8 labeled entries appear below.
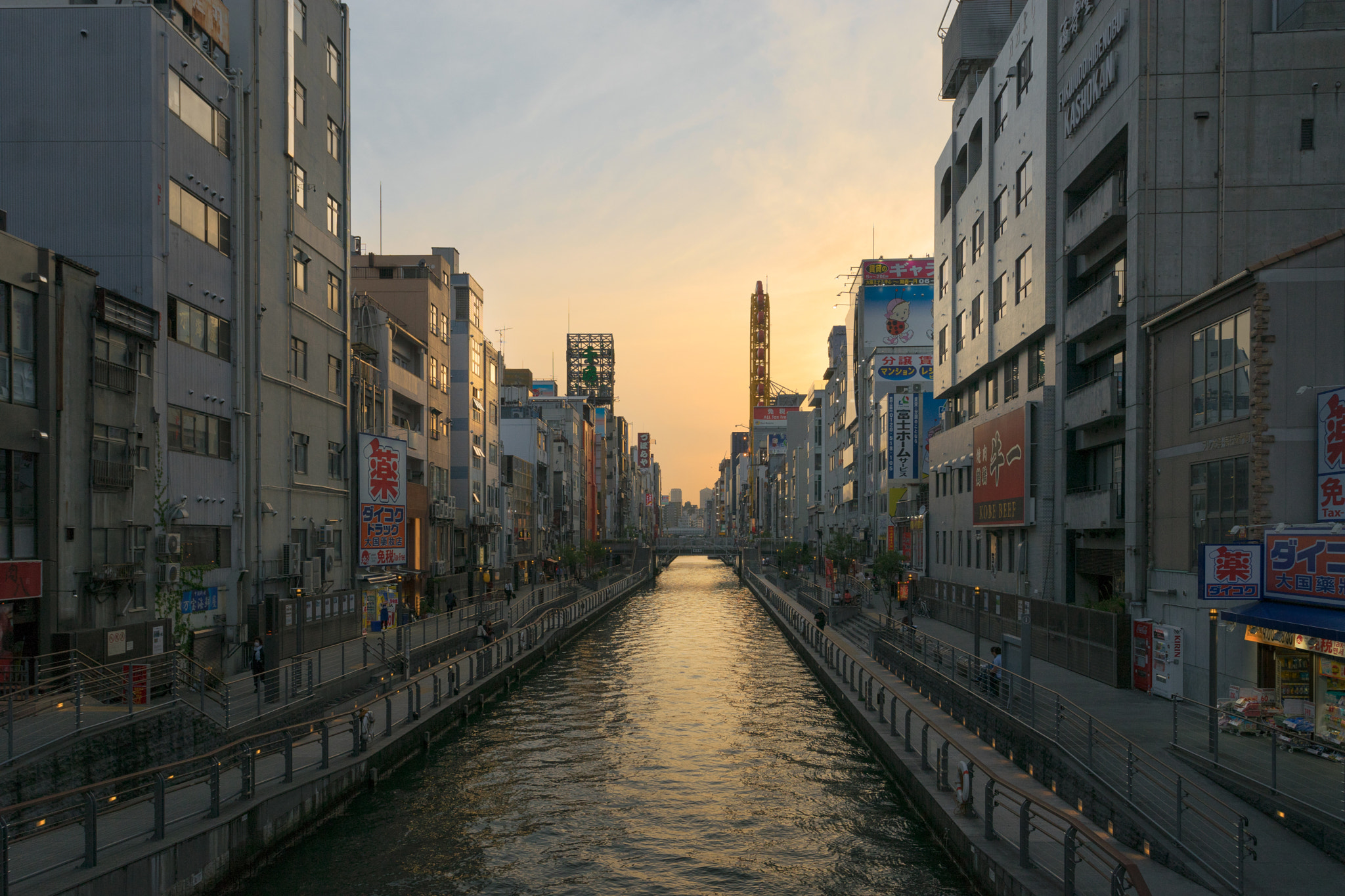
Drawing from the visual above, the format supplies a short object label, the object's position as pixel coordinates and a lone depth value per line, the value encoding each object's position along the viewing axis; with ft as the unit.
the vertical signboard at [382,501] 134.62
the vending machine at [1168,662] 76.33
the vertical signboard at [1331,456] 58.34
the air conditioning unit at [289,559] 112.37
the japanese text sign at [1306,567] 52.03
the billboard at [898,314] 266.77
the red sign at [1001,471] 126.00
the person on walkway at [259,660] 88.17
